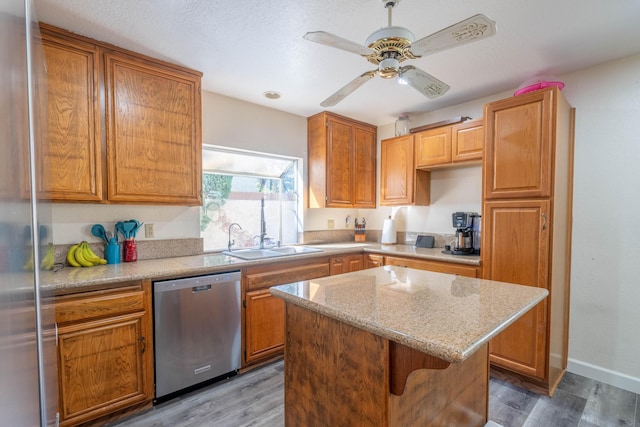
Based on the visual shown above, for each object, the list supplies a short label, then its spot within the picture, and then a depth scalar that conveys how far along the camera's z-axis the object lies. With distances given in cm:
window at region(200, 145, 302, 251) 284
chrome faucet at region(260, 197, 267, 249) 308
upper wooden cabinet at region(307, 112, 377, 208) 333
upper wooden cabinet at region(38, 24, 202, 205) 180
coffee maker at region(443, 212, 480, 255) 273
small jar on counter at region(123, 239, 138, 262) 223
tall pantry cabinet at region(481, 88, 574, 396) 209
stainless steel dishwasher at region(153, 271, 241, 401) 193
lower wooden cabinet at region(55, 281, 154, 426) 160
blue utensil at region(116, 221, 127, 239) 223
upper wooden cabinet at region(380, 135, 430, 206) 322
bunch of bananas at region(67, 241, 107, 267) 200
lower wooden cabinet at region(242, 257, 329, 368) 235
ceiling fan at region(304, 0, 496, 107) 120
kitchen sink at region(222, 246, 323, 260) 260
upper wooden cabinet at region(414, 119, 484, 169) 268
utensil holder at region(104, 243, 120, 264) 214
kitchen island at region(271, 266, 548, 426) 97
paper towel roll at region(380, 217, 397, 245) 356
